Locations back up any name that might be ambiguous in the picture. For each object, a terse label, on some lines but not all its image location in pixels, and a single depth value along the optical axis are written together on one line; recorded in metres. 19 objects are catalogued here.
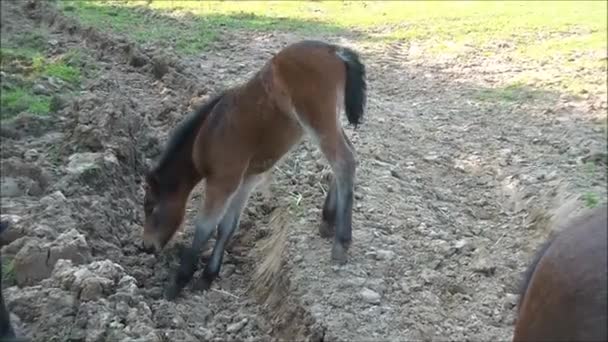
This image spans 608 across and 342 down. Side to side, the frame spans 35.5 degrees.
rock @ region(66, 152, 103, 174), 7.18
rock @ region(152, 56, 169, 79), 10.63
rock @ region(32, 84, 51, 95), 9.45
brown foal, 5.86
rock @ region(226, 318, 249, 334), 5.30
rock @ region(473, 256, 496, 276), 5.45
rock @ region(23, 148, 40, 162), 7.61
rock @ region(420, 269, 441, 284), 5.40
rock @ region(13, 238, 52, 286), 5.68
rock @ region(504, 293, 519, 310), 5.00
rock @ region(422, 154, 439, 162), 7.35
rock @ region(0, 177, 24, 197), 6.95
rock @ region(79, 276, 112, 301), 5.28
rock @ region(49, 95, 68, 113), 8.92
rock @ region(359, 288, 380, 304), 5.16
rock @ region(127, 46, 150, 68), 11.09
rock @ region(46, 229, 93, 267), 5.75
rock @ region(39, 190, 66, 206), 6.54
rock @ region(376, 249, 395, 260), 5.69
